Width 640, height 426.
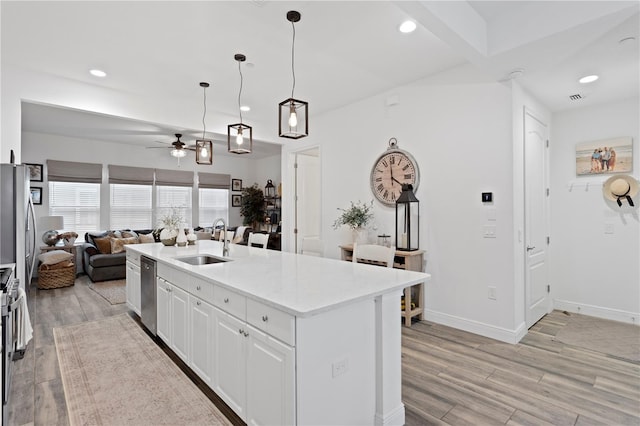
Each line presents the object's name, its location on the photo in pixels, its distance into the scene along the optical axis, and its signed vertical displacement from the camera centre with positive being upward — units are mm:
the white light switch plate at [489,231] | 3277 -183
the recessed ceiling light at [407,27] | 2656 +1552
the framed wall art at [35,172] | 6078 +769
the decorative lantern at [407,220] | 3694 -84
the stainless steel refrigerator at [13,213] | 2666 +1
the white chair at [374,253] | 2801 -360
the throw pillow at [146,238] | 6609 -513
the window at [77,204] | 6441 +182
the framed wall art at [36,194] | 6117 +358
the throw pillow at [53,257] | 5379 -736
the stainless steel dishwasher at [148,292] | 3115 -789
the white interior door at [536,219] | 3438 -69
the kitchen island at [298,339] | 1519 -685
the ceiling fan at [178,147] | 6216 +1295
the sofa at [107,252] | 5840 -737
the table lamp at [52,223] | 5629 -171
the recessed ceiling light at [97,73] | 3537 +1547
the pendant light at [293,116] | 2539 +789
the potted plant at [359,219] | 4066 -77
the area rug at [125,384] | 2051 -1270
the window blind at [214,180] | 8242 +847
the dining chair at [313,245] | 3648 -371
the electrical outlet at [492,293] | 3270 -805
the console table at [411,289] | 3547 -870
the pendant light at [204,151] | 3904 +750
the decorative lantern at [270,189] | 8383 +620
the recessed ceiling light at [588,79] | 3150 +1325
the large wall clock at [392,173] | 3895 +495
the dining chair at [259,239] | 4008 -324
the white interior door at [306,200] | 5629 +229
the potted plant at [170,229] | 3932 -196
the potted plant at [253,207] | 8602 +161
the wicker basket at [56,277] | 5312 -1061
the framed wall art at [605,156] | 3629 +659
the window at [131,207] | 7090 +139
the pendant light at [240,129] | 3222 +849
